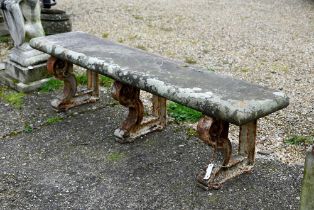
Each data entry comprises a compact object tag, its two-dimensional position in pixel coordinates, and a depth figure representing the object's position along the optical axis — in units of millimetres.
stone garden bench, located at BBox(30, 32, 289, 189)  3154
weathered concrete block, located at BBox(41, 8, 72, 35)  6363
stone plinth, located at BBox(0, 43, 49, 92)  5066
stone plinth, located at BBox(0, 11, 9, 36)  7036
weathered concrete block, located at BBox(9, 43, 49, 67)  5086
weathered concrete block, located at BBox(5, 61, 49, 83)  5066
